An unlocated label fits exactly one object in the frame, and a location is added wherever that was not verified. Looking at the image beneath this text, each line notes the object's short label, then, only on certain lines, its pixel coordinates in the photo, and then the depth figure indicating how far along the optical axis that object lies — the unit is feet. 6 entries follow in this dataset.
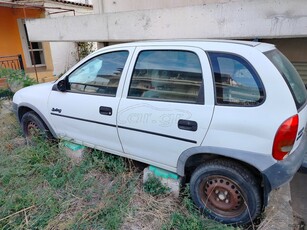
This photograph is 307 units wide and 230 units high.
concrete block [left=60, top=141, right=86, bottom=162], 10.32
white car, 6.19
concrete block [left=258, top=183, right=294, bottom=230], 7.06
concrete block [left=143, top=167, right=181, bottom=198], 8.20
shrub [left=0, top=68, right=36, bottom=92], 20.81
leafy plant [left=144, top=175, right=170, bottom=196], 8.38
